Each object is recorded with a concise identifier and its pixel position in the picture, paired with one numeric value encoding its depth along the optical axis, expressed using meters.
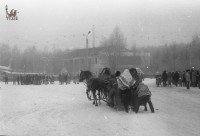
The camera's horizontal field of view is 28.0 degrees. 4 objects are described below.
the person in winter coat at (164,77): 42.30
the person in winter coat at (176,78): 42.25
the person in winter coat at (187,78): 34.46
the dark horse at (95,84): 18.58
